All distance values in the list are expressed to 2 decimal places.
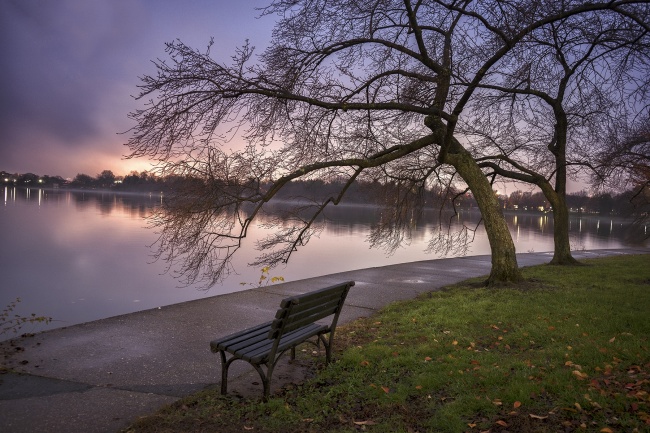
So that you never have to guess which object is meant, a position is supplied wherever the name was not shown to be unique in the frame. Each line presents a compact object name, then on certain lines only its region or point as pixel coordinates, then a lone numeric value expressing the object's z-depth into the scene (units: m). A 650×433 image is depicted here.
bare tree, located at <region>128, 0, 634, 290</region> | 7.11
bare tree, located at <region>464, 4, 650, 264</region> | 9.38
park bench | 4.44
